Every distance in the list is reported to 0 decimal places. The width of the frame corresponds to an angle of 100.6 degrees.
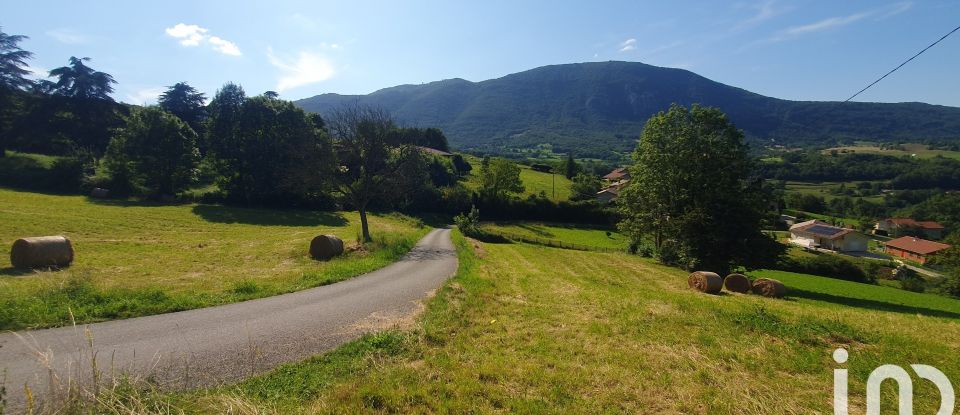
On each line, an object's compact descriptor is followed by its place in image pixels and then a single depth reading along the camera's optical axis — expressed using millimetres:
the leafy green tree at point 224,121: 51719
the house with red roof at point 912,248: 67750
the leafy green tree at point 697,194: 26609
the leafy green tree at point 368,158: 32375
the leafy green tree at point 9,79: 53562
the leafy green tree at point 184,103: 70312
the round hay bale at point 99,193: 46219
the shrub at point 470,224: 50156
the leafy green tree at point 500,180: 72125
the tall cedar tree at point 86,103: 59000
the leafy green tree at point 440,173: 78438
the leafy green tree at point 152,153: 47562
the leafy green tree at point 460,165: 94500
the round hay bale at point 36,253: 17484
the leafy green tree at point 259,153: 51306
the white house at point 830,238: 72375
